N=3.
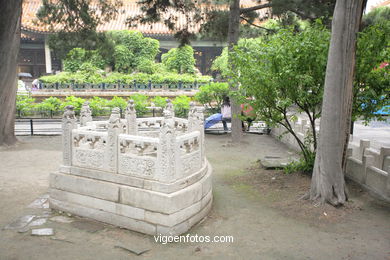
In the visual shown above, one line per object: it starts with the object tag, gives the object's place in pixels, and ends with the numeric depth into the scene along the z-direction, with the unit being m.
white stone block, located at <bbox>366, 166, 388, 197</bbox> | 7.75
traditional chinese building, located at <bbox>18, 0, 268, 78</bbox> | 27.69
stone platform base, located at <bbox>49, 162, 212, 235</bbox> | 6.15
